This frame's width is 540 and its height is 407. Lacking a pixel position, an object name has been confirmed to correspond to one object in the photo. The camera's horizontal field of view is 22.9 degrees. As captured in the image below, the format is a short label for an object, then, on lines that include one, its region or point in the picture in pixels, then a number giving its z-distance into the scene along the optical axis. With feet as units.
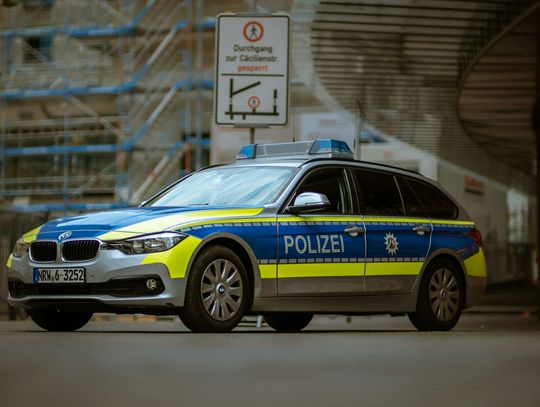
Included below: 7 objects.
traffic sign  49.65
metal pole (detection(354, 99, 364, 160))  46.85
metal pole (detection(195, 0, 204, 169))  133.34
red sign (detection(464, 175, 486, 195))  126.62
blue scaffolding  137.90
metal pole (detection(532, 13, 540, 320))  67.01
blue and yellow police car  31.32
